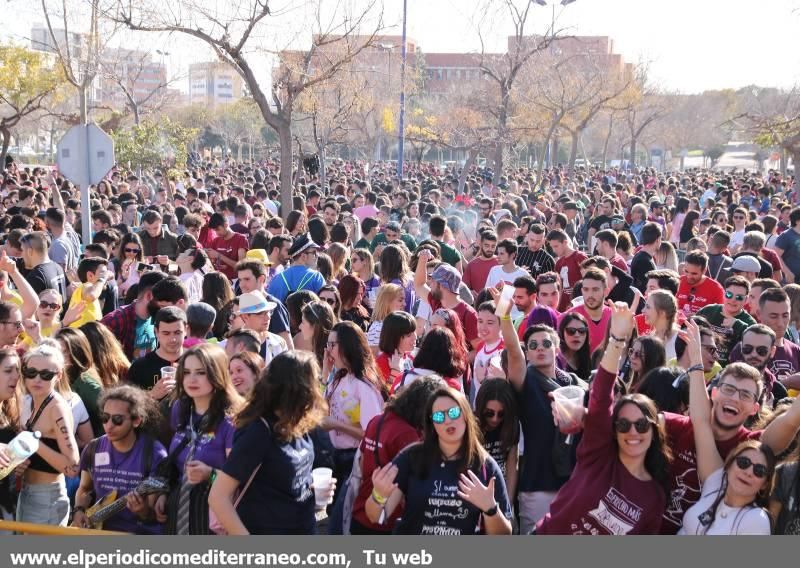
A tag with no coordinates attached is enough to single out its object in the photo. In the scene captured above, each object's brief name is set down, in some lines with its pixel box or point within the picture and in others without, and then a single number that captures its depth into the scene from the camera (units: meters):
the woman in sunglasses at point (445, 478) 4.09
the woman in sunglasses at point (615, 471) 4.06
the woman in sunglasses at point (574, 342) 6.23
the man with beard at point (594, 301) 7.12
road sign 9.93
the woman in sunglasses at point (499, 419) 4.84
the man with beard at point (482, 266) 9.56
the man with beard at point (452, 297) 7.21
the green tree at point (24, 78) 29.72
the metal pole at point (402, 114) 21.94
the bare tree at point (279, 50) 13.89
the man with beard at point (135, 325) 6.89
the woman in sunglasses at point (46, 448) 4.77
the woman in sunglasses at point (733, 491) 3.92
